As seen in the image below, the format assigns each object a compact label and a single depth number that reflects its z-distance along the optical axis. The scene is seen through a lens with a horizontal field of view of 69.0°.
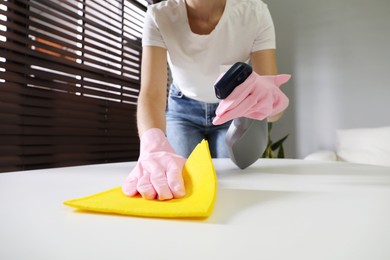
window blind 1.24
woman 0.94
